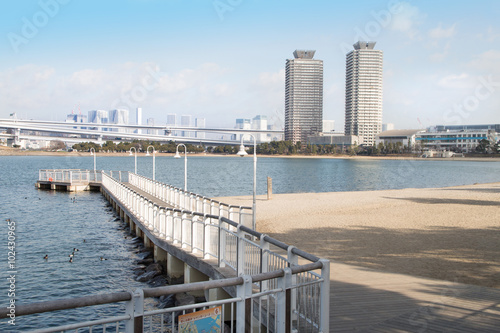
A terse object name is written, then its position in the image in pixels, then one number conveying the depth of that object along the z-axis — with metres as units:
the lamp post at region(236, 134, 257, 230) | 16.77
